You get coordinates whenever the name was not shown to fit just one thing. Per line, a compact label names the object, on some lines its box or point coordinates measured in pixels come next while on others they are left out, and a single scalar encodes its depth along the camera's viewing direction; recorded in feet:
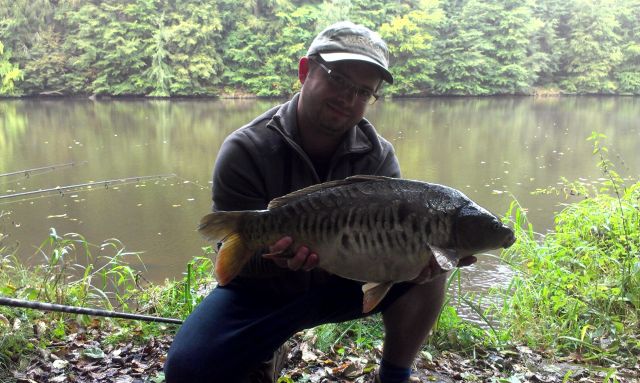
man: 5.45
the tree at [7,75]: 75.15
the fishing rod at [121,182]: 26.26
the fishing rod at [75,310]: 5.42
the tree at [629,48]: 91.40
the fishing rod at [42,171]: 28.13
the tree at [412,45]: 83.30
